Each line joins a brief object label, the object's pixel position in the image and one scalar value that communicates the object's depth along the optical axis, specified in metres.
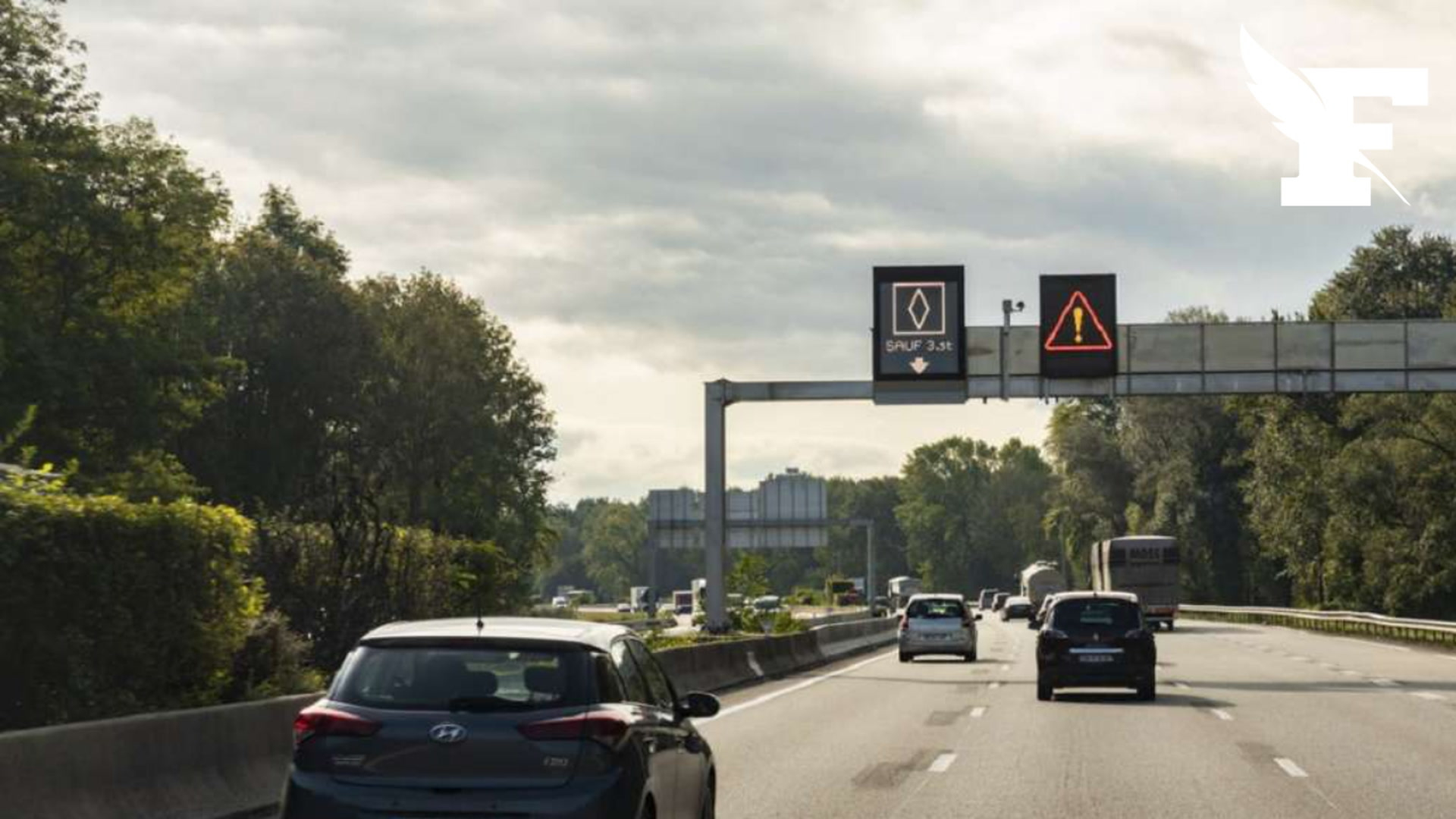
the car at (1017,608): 104.50
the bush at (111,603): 14.24
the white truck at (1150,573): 77.38
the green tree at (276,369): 71.81
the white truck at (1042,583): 112.31
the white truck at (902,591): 172.38
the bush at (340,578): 26.09
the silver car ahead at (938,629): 47.53
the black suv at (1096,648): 29.28
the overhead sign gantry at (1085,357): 42.69
